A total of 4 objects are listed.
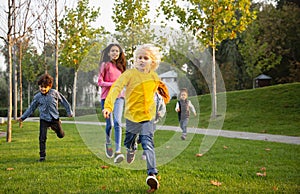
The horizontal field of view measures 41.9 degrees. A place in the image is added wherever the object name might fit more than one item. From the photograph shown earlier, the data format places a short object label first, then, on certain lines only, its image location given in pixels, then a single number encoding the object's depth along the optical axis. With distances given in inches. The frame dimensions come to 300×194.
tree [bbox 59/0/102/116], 573.3
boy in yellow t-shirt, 162.2
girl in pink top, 200.1
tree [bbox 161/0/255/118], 599.2
